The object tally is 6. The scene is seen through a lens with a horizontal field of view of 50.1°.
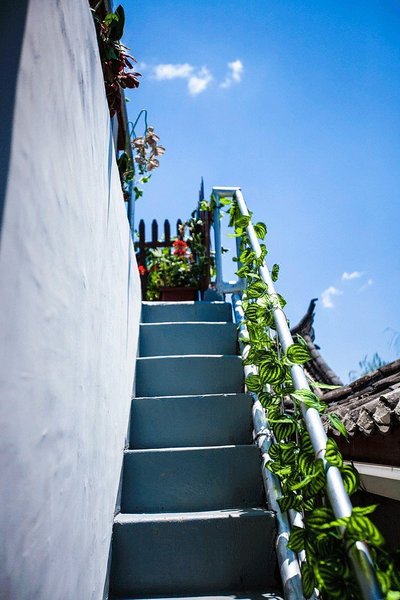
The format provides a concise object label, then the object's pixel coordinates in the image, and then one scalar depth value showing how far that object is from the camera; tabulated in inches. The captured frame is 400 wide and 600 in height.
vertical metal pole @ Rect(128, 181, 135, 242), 117.4
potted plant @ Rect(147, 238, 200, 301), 186.2
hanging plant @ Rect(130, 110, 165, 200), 116.2
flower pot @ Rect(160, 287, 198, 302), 185.5
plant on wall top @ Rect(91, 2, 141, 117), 67.6
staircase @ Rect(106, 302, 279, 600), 62.2
